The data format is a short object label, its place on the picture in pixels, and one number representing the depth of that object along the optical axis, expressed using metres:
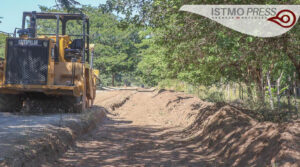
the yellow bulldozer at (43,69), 22.98
